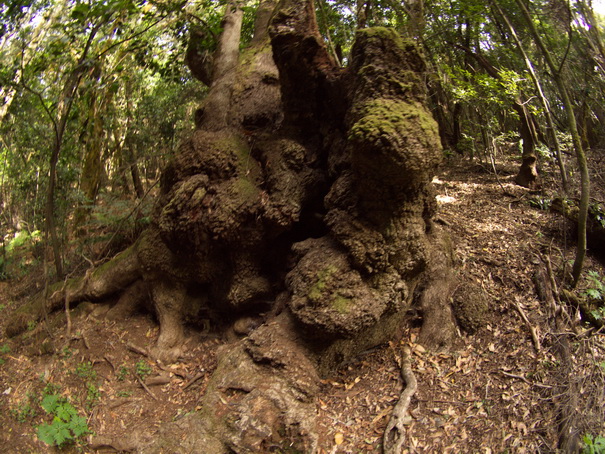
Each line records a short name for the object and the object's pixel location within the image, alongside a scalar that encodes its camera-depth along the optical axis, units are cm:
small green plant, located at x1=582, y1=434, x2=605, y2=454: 291
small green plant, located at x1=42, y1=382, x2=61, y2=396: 407
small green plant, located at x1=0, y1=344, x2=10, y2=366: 489
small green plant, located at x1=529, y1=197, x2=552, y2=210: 626
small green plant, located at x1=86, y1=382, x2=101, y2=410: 402
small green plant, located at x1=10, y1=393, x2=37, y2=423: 375
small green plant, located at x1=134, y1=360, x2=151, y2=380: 445
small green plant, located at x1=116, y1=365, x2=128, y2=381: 440
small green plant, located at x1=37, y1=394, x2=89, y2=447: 336
